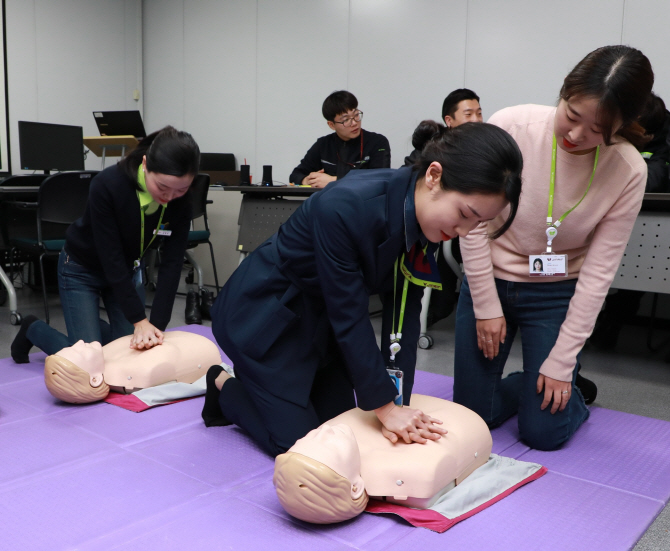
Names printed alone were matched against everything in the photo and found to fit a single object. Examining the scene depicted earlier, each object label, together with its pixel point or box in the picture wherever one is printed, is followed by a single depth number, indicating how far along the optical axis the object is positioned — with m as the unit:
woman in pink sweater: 1.58
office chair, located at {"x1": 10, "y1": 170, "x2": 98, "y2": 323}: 3.06
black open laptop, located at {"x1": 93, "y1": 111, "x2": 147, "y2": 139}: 4.65
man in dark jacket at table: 3.63
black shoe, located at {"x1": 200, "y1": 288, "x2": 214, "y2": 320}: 3.41
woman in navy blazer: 1.20
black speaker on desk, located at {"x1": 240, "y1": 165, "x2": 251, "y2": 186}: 4.10
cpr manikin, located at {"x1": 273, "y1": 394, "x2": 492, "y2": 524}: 1.17
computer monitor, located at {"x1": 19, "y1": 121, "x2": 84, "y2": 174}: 4.38
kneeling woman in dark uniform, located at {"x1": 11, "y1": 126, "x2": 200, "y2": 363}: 1.91
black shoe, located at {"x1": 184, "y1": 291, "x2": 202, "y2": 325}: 3.33
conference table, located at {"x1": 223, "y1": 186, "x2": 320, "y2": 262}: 3.45
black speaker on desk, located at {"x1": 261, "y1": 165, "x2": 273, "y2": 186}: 3.70
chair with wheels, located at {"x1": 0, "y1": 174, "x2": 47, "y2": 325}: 3.23
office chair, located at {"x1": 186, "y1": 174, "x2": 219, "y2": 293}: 3.66
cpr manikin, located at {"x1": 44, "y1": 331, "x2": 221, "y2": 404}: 1.83
